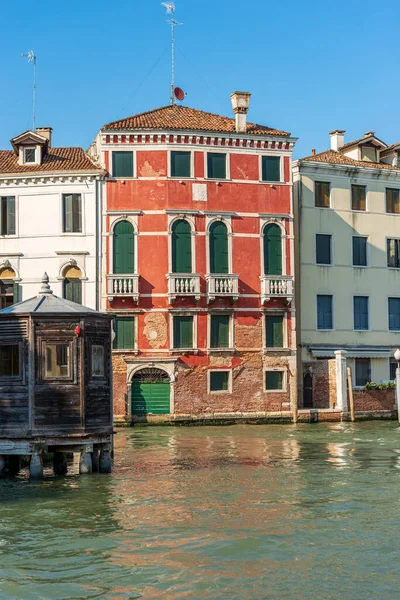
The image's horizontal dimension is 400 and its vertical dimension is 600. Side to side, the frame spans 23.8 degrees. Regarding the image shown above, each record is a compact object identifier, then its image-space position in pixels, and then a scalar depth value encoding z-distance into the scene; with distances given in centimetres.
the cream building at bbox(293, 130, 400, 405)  3834
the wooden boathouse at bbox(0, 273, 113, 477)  1883
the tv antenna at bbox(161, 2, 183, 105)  3894
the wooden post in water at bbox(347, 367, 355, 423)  3572
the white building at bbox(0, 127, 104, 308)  3550
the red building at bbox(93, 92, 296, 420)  3528
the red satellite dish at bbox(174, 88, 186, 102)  3906
